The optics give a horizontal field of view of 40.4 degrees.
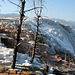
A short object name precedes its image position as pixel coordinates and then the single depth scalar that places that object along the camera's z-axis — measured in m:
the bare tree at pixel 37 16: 9.68
